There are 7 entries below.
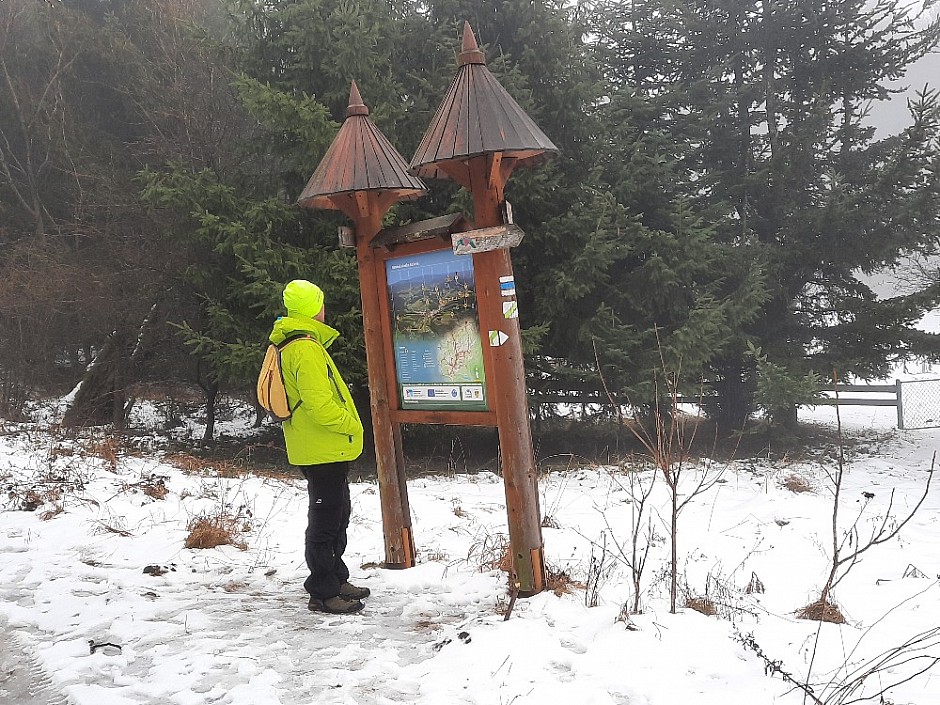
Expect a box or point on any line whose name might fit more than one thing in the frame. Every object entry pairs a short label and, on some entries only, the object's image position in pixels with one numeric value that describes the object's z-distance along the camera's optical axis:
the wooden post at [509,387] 4.21
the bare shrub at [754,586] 4.86
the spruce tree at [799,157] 12.20
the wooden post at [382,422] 4.92
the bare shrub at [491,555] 4.75
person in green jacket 3.99
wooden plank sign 4.08
